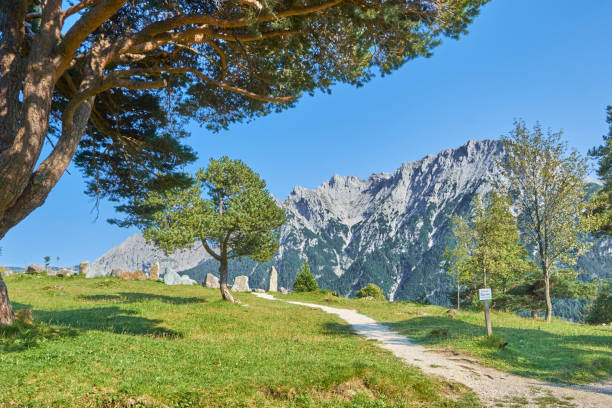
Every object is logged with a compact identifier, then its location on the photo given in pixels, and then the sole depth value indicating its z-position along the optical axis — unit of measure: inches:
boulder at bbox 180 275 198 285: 1535.9
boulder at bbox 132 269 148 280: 1351.3
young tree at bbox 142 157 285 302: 782.5
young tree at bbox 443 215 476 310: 775.7
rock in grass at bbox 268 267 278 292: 1828.2
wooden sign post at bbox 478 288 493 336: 445.1
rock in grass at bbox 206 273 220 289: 1465.2
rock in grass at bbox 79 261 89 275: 1374.3
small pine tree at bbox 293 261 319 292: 1828.2
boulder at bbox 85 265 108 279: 1373.9
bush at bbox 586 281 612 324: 1437.0
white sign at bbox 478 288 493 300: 443.7
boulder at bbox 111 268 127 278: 1356.3
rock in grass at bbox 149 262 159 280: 1513.3
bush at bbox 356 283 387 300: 1806.3
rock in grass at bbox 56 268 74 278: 1256.8
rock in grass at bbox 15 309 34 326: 350.5
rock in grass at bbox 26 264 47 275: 1257.4
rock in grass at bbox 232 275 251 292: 1573.1
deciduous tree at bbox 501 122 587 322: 892.6
